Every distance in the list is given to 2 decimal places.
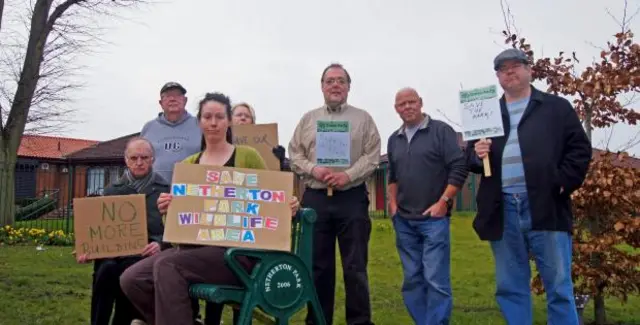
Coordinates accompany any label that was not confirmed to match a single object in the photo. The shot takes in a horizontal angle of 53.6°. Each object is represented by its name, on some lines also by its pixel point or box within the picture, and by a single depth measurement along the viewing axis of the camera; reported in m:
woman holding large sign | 3.94
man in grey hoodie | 5.66
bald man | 5.02
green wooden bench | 3.94
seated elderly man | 4.83
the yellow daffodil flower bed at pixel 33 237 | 14.04
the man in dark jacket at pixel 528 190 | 4.04
